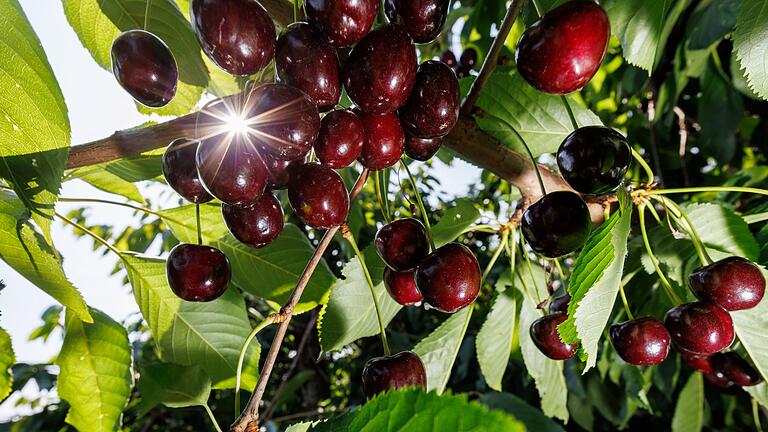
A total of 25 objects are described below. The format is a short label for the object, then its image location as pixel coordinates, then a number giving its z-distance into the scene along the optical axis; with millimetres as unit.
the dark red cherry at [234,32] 138
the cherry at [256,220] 175
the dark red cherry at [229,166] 148
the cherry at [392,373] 173
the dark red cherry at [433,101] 151
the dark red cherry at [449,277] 175
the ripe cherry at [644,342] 192
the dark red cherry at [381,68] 142
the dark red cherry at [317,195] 167
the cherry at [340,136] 159
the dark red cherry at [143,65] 157
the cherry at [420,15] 145
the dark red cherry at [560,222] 163
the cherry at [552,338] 209
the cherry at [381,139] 163
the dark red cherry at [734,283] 182
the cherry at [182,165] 173
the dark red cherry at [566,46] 132
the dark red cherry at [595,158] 150
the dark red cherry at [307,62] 142
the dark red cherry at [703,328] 182
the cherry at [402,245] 194
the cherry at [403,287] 212
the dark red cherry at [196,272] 190
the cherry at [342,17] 137
